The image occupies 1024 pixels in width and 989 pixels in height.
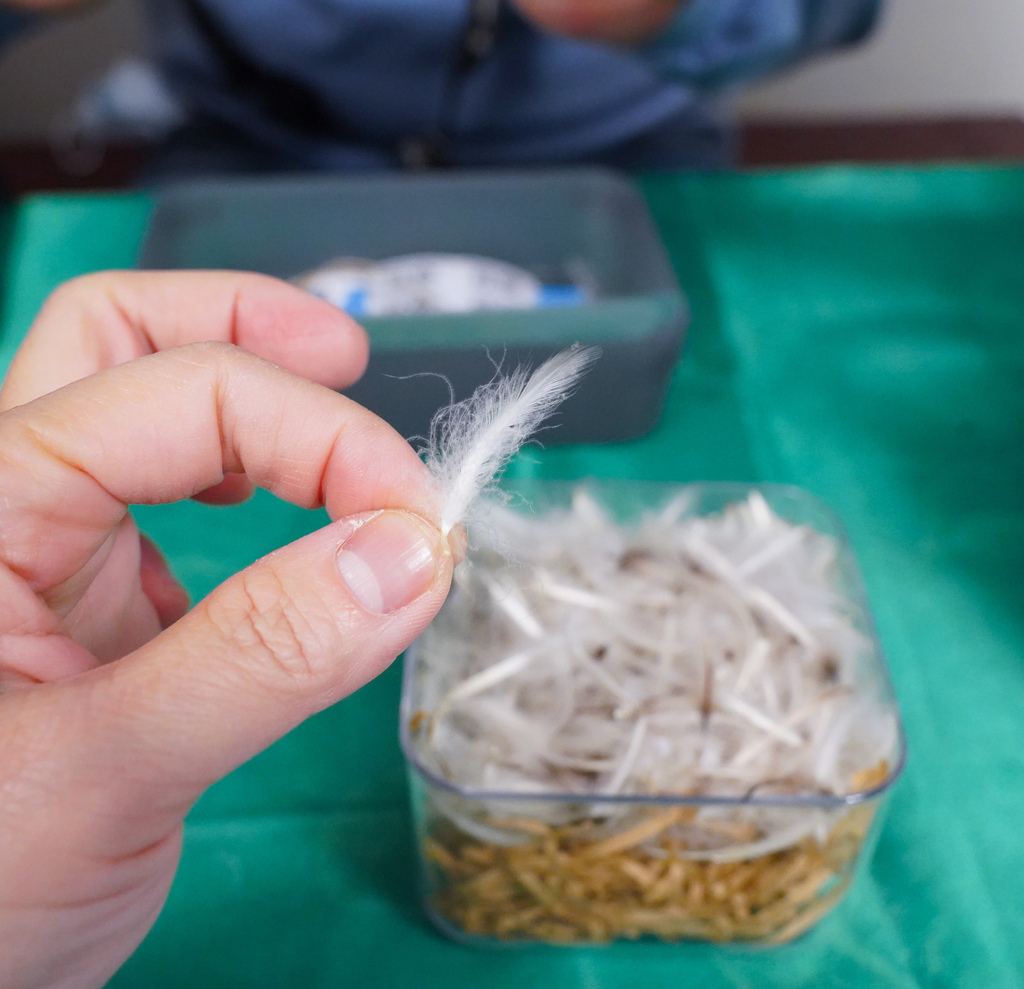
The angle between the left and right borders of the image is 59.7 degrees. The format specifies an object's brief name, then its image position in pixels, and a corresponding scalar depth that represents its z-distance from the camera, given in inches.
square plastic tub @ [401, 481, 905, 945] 18.0
